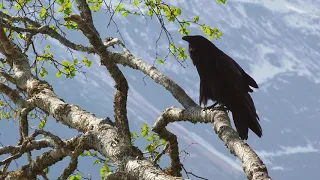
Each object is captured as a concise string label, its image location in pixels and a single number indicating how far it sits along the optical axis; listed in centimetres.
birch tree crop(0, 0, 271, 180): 814
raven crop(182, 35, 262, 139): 1309
